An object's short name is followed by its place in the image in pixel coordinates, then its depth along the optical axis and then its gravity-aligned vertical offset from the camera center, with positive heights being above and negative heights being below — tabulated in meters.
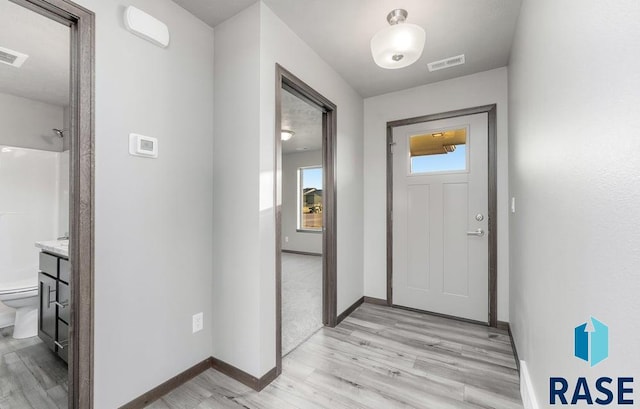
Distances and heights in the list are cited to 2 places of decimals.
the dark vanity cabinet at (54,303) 1.87 -0.73
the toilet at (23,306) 2.26 -0.88
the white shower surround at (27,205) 2.71 -0.01
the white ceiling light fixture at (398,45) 1.53 +0.93
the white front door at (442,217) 2.75 -0.14
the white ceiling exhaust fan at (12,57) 2.08 +1.18
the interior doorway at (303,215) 2.21 -0.18
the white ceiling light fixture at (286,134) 4.68 +1.25
